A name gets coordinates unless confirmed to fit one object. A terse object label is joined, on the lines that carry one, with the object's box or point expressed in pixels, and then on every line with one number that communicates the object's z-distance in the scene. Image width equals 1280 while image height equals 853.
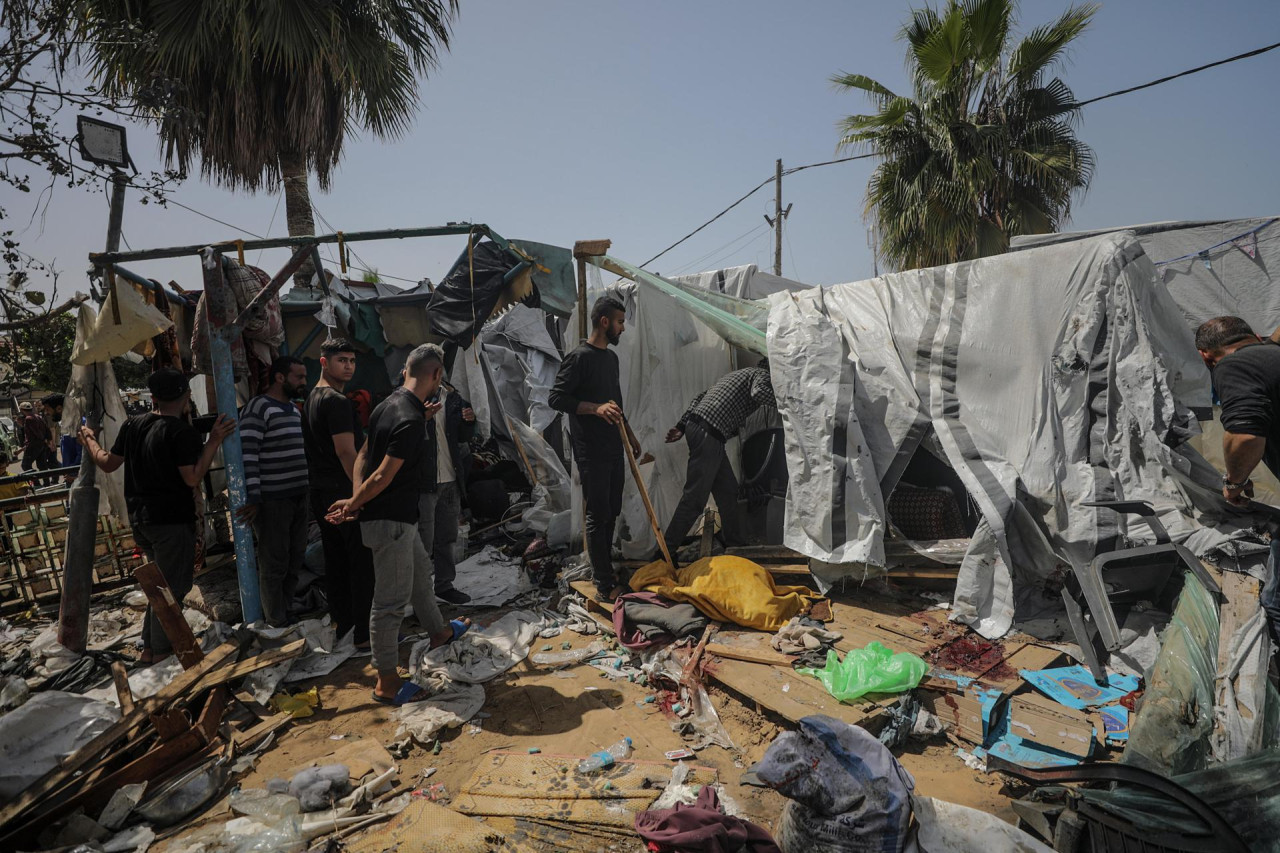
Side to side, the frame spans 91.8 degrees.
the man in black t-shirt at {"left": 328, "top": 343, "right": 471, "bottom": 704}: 3.30
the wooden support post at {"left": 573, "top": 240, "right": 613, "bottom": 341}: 4.92
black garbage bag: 5.24
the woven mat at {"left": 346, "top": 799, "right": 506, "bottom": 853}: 2.30
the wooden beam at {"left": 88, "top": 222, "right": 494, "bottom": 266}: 4.23
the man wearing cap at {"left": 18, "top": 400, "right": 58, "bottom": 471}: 9.63
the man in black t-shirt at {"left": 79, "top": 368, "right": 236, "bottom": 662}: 3.79
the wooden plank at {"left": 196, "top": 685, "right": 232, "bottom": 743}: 3.06
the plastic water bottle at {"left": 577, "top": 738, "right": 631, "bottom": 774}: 2.81
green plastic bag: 3.08
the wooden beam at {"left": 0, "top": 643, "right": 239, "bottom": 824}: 2.47
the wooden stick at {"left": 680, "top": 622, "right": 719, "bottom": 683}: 3.48
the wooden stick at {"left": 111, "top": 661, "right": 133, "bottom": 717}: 2.99
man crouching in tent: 4.73
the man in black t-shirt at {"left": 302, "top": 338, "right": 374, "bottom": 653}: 3.84
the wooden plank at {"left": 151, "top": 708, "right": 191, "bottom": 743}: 2.86
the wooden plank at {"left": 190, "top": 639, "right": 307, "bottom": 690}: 3.28
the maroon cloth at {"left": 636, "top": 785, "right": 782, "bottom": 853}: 2.10
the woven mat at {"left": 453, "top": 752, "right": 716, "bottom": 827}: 2.51
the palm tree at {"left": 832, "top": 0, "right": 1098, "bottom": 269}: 9.94
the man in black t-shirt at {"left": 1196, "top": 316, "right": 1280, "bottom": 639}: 2.84
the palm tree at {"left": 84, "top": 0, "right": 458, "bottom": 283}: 7.59
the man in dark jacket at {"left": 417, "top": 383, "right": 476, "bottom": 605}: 4.60
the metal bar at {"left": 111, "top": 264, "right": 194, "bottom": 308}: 4.51
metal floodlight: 3.69
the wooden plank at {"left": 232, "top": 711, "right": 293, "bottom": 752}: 3.12
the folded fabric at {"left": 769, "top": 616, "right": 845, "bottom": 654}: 3.58
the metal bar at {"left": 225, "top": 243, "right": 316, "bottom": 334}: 4.25
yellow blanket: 3.93
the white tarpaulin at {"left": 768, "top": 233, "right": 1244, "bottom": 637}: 3.79
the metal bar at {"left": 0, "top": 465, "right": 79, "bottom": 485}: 5.03
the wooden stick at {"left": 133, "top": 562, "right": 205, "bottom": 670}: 3.19
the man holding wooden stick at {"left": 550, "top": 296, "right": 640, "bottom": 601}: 4.41
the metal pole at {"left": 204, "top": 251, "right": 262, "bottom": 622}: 4.21
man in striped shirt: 4.27
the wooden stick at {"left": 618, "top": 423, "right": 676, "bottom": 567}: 4.55
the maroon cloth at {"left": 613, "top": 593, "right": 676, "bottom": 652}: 3.94
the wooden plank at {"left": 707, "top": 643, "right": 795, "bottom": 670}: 3.48
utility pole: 18.31
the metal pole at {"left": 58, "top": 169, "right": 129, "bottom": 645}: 4.26
